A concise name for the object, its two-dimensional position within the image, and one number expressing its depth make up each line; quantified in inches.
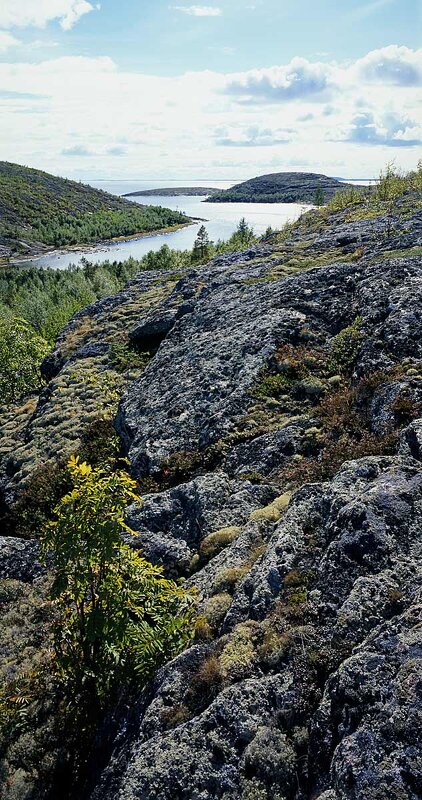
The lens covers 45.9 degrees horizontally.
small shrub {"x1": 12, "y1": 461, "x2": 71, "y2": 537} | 791.1
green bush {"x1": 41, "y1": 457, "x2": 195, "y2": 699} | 347.6
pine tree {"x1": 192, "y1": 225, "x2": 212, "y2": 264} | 3336.6
